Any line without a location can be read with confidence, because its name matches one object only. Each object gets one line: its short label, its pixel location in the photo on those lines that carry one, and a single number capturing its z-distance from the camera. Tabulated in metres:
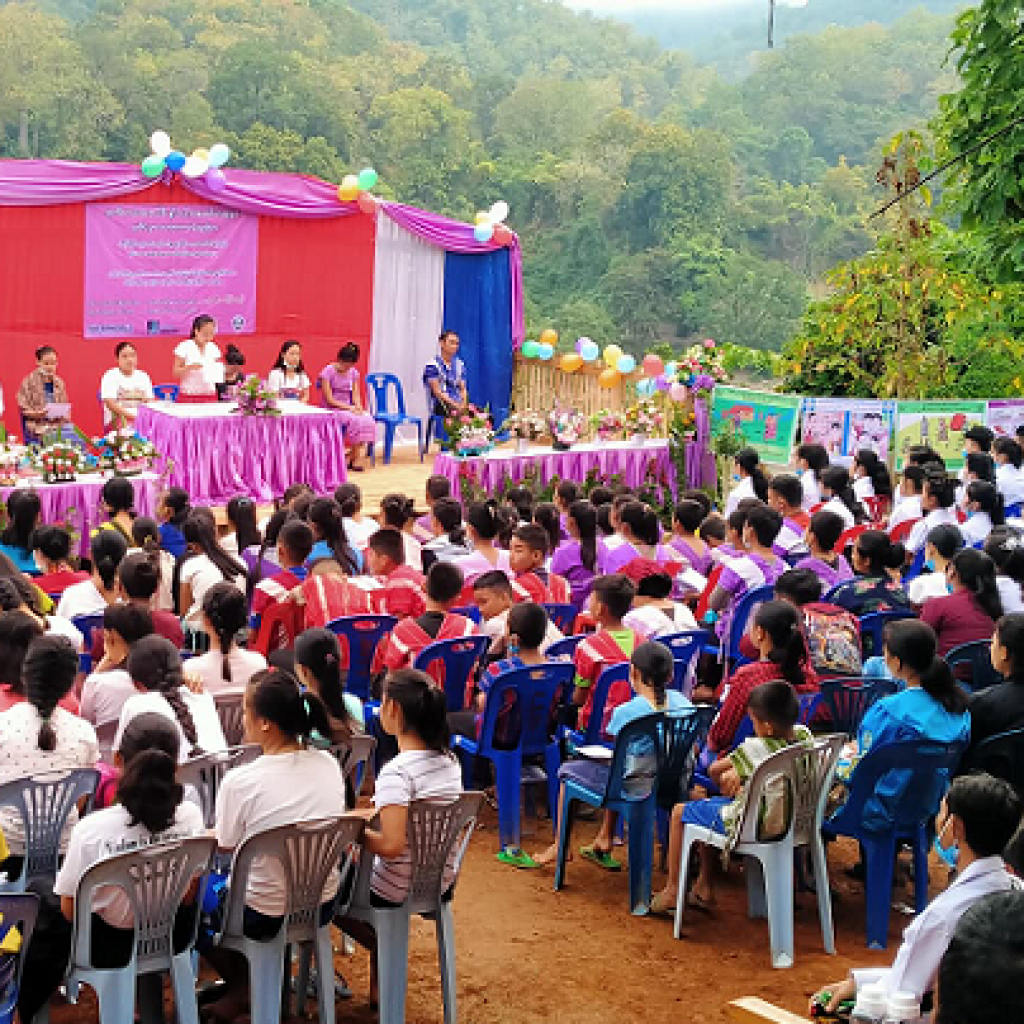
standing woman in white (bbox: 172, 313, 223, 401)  12.75
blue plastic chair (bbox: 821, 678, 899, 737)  5.68
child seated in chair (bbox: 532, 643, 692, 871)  5.23
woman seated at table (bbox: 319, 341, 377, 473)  13.30
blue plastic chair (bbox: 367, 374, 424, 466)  14.13
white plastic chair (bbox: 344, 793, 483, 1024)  4.30
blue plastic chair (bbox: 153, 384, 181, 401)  12.98
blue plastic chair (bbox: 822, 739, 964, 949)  5.09
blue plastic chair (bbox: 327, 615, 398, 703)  6.32
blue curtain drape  15.77
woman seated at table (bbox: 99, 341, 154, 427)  11.95
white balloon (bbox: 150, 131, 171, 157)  13.16
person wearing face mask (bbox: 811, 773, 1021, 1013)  3.38
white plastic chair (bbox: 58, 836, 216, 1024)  3.78
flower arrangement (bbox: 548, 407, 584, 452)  11.97
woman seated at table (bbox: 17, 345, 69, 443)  11.73
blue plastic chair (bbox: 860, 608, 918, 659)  6.81
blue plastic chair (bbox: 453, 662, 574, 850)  5.66
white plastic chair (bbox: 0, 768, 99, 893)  4.22
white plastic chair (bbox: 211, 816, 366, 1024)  4.03
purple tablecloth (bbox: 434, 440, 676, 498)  11.36
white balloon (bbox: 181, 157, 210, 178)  13.37
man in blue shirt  13.82
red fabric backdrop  13.02
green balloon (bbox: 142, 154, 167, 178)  13.02
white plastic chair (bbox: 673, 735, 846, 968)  4.93
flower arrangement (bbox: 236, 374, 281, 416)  11.66
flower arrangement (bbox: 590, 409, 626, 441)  12.42
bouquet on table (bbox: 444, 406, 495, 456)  11.38
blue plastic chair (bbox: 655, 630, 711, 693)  6.07
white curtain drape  15.47
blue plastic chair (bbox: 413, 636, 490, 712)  5.88
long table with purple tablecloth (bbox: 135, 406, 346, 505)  11.39
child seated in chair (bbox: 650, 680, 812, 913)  4.92
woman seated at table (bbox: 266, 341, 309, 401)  13.04
